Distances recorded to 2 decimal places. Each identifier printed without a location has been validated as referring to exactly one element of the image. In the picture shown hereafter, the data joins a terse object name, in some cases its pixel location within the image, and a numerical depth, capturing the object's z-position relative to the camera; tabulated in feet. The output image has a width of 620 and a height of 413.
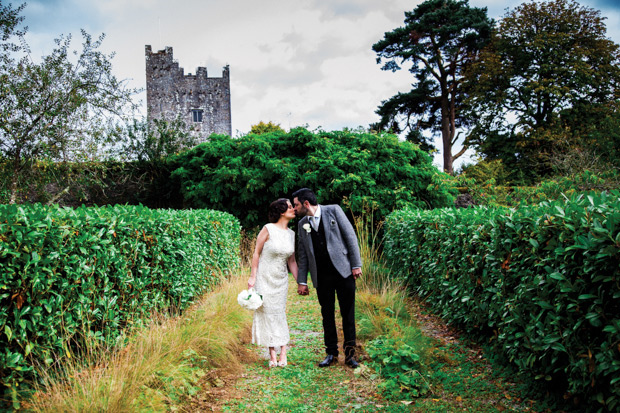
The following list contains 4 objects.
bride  16.96
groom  16.40
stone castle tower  130.21
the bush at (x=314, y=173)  47.29
